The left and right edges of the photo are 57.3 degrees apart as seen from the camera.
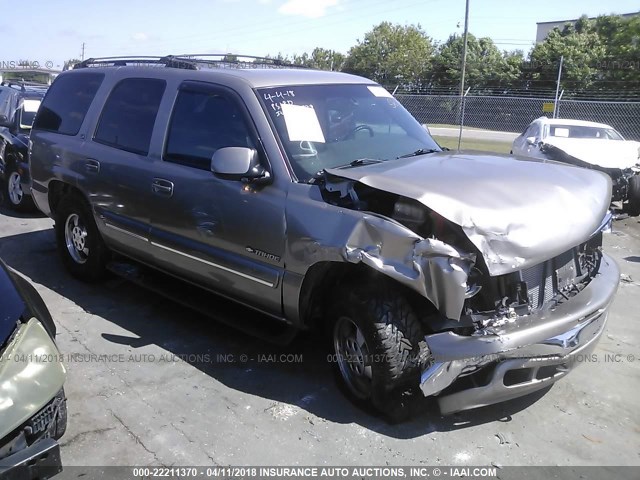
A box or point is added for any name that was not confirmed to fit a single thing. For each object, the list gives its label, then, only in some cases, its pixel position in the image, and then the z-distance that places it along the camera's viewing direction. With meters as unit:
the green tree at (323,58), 58.09
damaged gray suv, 3.01
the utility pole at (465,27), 30.47
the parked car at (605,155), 8.89
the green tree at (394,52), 54.28
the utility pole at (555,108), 16.78
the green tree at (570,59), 36.84
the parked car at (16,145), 8.26
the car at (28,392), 2.32
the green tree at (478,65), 40.81
